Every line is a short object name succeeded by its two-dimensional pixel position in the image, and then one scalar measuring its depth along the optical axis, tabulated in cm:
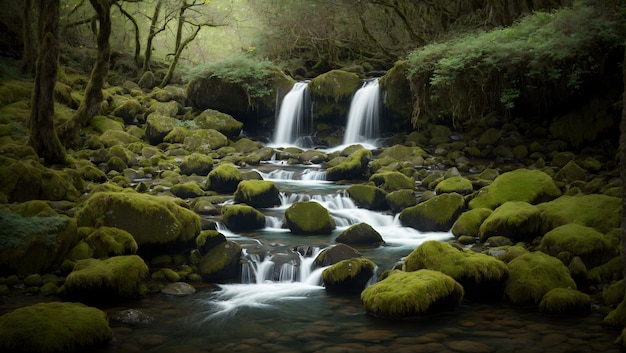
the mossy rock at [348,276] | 830
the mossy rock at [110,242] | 839
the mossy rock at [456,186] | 1280
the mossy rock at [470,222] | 1048
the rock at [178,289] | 807
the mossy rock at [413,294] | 698
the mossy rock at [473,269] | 764
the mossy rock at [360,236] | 1048
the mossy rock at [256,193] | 1290
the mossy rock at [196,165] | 1617
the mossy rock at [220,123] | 2102
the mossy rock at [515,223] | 954
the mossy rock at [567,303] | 697
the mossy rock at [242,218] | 1129
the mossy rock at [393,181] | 1388
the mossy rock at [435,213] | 1128
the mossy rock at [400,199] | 1252
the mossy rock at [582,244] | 800
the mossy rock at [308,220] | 1114
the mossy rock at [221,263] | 884
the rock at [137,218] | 901
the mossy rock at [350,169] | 1591
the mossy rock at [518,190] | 1102
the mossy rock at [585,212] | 898
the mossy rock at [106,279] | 728
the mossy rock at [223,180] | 1403
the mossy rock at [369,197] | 1290
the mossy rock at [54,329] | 550
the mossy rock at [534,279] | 740
